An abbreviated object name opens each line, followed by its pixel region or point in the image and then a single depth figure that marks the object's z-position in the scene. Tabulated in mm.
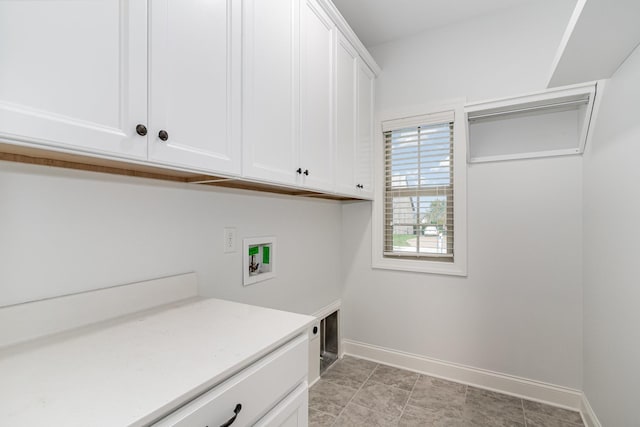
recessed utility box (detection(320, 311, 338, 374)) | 2506
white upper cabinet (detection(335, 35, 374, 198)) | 1917
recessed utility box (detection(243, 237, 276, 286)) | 1597
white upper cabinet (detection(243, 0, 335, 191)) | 1192
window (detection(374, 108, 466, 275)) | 2227
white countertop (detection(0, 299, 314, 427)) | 550
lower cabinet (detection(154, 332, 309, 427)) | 655
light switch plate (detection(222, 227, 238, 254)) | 1475
